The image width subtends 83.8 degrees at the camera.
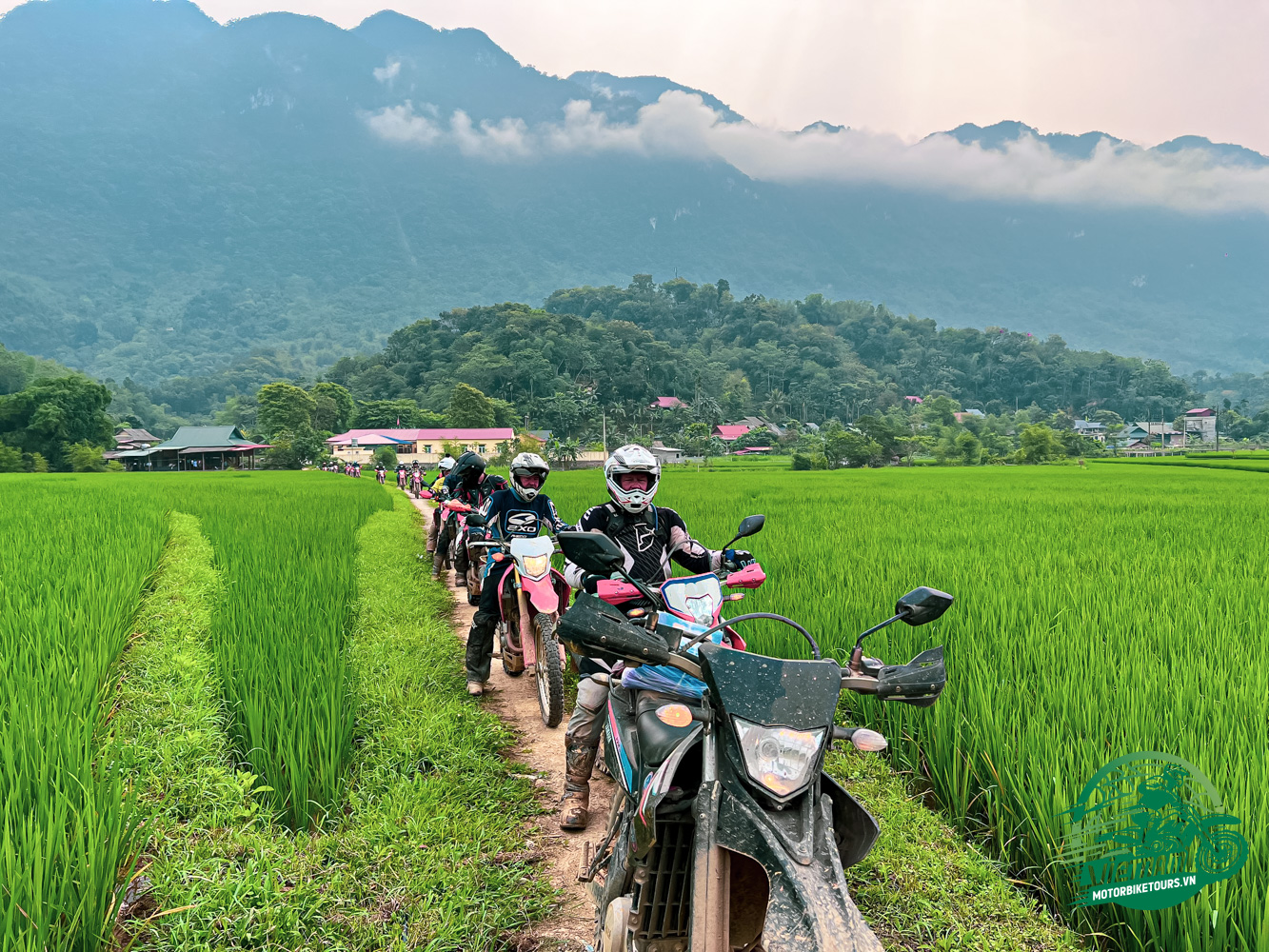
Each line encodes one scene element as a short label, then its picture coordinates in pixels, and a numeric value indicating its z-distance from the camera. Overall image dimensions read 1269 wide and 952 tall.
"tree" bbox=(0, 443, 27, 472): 41.50
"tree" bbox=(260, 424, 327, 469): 50.84
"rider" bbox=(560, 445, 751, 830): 2.99
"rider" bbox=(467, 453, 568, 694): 4.73
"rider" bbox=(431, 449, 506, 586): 7.07
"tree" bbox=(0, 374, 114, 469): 45.59
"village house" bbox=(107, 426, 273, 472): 54.34
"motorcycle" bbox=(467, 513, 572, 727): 4.20
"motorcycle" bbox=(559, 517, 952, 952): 1.38
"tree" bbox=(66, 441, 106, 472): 43.44
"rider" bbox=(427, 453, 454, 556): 8.05
